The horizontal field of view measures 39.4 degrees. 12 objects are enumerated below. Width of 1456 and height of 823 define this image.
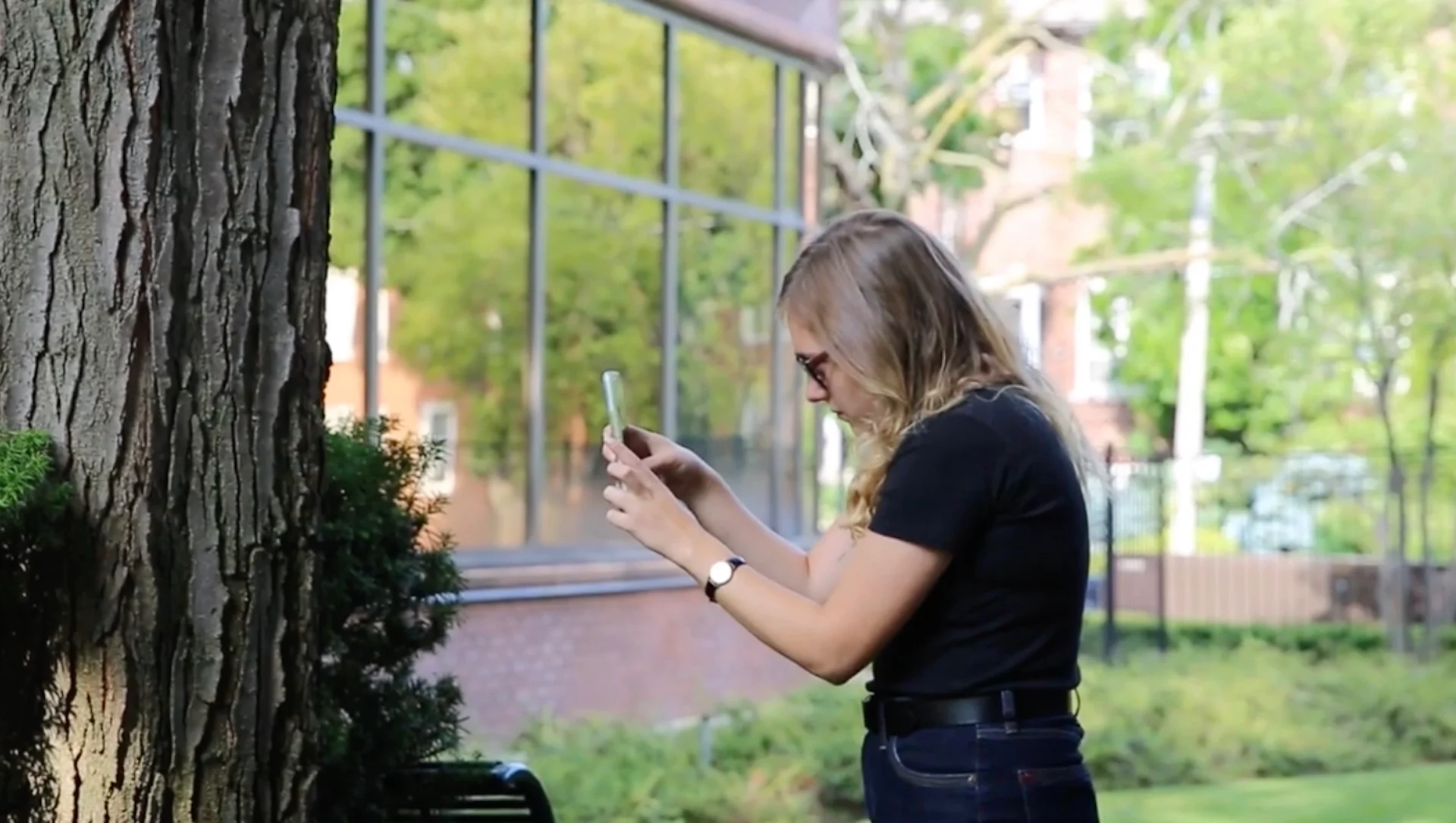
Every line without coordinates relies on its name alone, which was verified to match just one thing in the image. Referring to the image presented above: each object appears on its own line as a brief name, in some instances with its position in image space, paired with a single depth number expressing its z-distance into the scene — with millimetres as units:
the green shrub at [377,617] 4465
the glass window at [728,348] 13680
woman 2912
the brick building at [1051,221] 28672
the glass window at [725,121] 13508
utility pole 22219
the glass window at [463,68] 11062
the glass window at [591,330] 12242
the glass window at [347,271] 10555
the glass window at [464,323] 11188
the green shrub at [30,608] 3176
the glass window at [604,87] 12258
